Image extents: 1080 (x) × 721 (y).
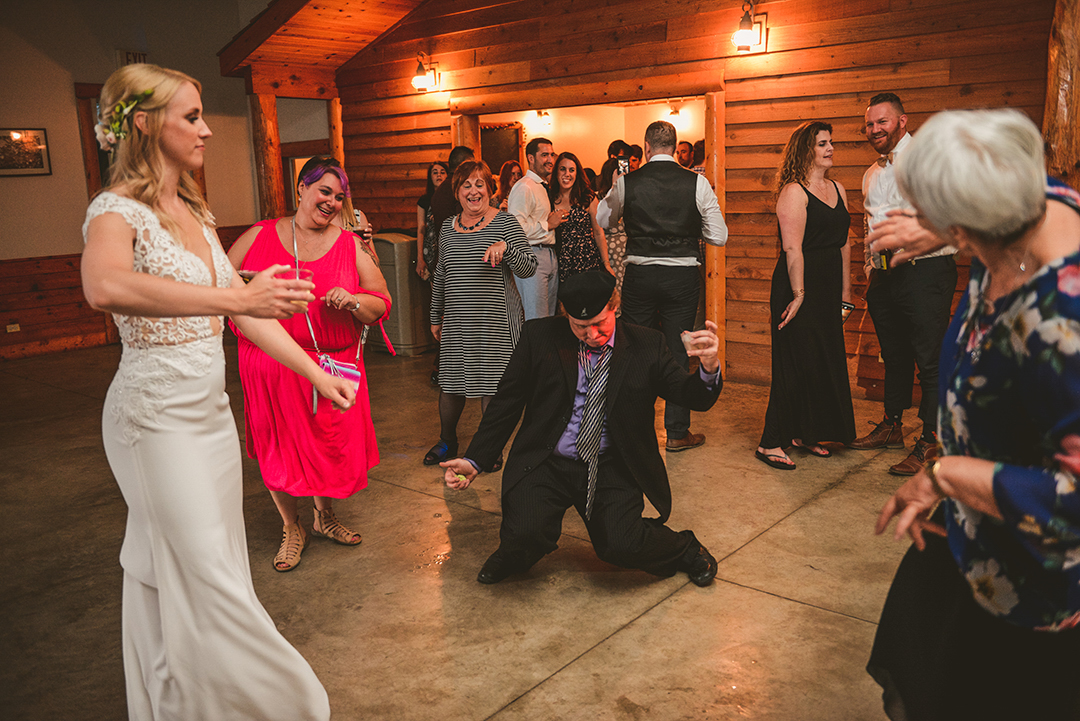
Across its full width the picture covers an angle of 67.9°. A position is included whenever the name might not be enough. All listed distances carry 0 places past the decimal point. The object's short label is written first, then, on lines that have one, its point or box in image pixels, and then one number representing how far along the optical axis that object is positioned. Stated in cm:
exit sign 884
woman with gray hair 115
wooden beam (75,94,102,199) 852
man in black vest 436
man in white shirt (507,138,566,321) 543
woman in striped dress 427
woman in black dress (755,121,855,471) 411
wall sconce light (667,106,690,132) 1203
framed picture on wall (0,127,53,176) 802
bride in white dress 183
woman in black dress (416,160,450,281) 683
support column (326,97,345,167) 902
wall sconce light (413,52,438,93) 791
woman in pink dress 317
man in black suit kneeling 290
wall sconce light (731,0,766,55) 558
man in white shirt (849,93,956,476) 407
